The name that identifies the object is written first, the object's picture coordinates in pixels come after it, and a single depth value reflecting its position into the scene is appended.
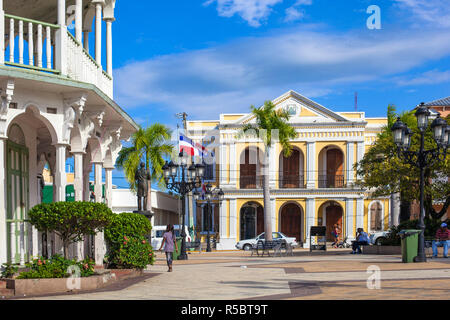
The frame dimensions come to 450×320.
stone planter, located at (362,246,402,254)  28.98
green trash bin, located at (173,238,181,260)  28.53
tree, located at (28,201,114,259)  11.80
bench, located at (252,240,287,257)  30.00
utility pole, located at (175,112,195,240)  48.59
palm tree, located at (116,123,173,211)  44.97
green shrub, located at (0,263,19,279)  11.80
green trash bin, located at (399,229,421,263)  20.55
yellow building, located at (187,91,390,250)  51.78
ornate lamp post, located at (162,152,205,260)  27.75
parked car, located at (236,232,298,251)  42.15
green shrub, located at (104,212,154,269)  15.53
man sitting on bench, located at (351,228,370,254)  31.48
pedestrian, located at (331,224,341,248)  45.78
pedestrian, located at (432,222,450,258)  23.81
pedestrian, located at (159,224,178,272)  19.02
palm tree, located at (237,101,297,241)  41.59
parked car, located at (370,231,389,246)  37.47
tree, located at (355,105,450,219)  28.79
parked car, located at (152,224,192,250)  44.38
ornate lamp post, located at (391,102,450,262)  19.62
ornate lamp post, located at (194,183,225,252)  41.84
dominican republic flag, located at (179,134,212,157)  40.50
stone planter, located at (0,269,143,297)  11.42
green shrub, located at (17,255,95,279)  11.76
